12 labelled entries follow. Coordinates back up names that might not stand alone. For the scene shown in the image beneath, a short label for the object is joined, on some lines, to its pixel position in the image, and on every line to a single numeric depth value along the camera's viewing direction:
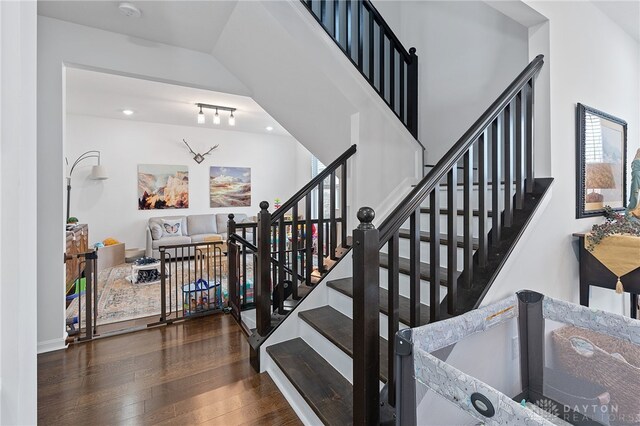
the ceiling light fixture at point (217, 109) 5.30
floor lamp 5.70
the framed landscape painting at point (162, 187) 6.43
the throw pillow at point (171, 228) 6.19
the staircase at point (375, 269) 1.26
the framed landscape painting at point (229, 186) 7.20
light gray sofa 6.04
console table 1.83
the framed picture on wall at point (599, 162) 1.94
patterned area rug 3.31
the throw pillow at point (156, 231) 6.04
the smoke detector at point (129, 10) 2.38
